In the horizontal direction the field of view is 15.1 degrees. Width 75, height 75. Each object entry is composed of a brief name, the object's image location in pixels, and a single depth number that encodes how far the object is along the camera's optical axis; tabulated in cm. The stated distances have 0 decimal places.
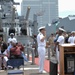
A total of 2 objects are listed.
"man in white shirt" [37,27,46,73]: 1105
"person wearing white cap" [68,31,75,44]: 1393
